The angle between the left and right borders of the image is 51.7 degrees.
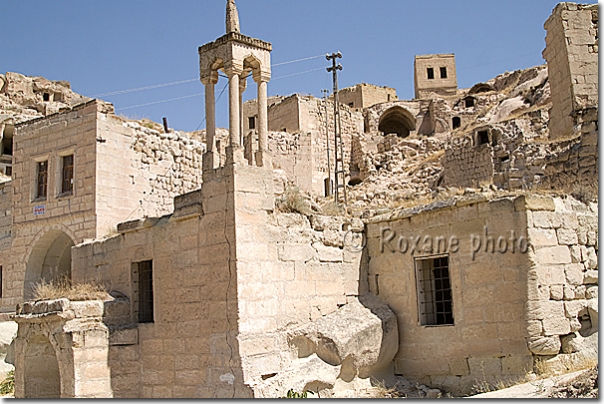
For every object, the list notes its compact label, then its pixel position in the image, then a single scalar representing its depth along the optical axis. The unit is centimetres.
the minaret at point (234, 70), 1095
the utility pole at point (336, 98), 2173
